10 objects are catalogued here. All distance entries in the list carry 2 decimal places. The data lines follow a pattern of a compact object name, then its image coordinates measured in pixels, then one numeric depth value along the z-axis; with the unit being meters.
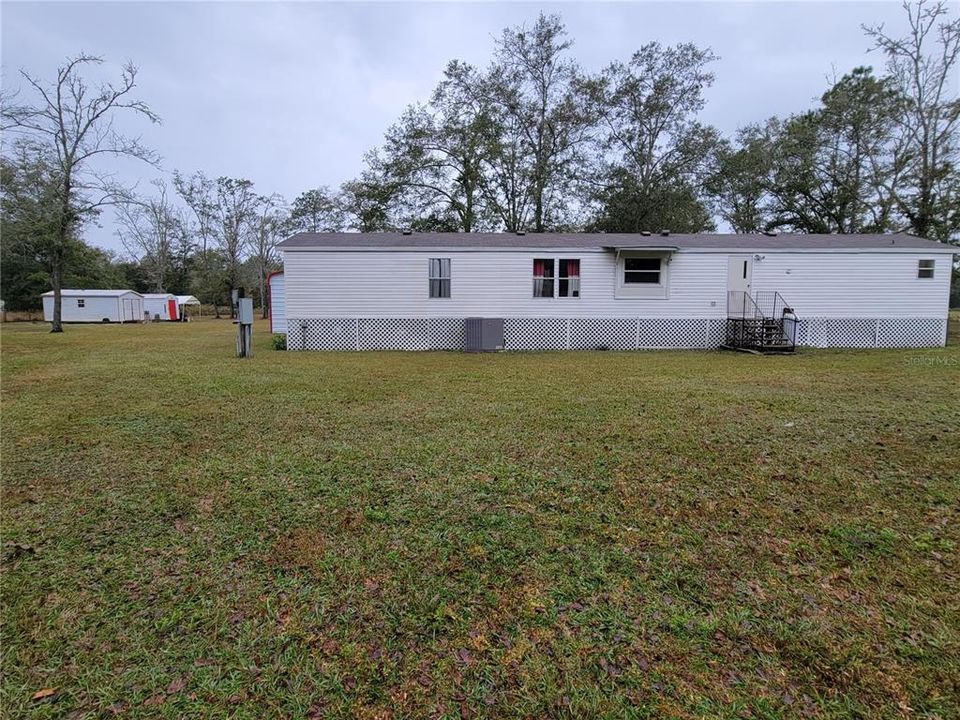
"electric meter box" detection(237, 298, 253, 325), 11.10
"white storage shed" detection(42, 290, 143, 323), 30.29
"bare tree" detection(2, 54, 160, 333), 20.50
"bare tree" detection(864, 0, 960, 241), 17.42
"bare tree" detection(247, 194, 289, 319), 40.88
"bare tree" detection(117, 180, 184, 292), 41.53
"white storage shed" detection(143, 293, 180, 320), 34.66
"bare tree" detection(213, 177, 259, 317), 39.72
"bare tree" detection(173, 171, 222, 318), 39.28
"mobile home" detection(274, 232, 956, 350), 13.41
